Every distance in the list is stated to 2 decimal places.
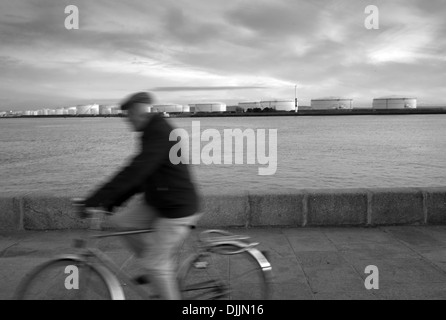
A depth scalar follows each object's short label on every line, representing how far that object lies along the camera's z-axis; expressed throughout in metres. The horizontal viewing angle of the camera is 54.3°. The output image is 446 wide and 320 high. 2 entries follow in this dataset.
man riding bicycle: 2.62
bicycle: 2.80
